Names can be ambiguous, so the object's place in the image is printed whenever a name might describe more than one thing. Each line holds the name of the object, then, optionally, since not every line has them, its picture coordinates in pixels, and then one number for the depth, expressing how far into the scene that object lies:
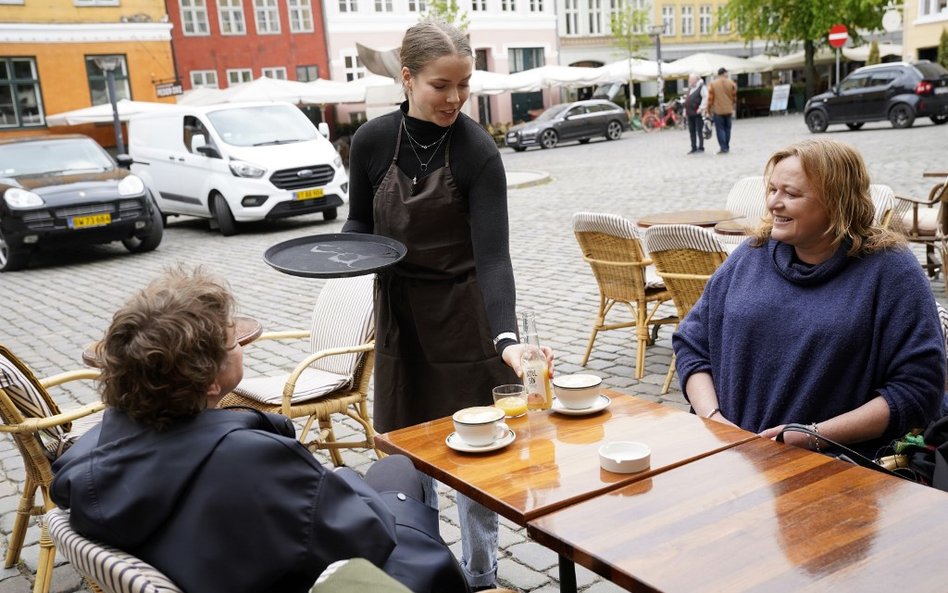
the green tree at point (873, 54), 39.12
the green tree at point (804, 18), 37.84
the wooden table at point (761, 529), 1.68
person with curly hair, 1.75
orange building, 29.06
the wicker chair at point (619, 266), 5.65
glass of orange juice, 2.68
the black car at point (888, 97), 22.92
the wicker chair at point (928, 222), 6.64
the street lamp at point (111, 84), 18.61
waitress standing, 2.82
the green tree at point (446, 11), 36.09
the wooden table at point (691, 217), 6.58
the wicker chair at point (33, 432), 3.43
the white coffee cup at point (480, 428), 2.45
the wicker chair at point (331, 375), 4.29
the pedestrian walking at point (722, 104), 20.19
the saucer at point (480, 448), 2.44
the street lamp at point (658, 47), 34.16
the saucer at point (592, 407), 2.69
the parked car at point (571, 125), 29.91
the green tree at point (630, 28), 45.81
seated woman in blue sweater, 2.60
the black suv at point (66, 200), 11.67
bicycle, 36.41
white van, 13.68
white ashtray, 2.20
